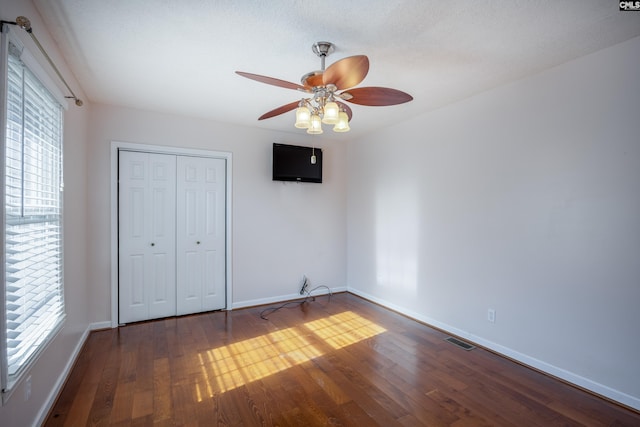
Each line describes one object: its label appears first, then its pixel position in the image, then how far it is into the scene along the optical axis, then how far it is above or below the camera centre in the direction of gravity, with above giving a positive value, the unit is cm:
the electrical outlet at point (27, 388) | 166 -101
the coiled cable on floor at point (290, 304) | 393 -133
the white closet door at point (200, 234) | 381 -34
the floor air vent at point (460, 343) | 293 -130
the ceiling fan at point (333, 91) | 171 +77
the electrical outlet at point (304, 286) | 456 -115
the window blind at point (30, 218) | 154 -8
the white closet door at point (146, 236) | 352 -34
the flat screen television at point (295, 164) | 424 +65
